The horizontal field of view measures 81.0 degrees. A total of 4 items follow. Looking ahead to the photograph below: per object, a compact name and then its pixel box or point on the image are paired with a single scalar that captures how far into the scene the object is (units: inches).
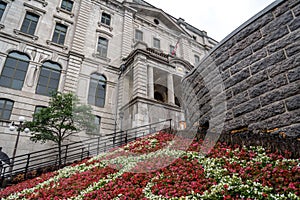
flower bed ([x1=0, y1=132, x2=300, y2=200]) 117.6
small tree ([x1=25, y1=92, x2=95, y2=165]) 417.1
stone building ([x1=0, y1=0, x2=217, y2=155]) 533.3
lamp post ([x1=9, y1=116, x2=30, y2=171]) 383.2
